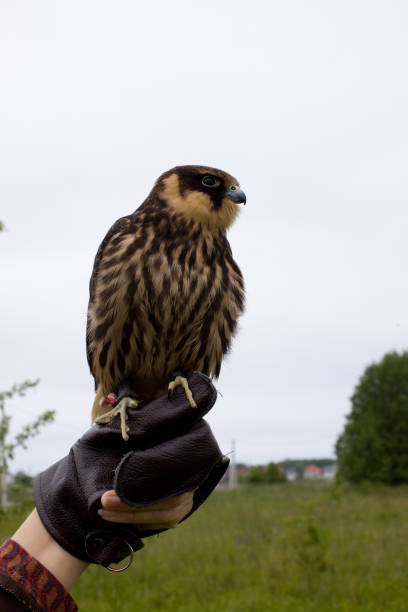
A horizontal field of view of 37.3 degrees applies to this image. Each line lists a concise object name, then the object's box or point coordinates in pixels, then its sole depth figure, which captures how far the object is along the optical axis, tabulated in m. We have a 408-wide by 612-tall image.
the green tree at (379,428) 27.89
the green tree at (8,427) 4.32
